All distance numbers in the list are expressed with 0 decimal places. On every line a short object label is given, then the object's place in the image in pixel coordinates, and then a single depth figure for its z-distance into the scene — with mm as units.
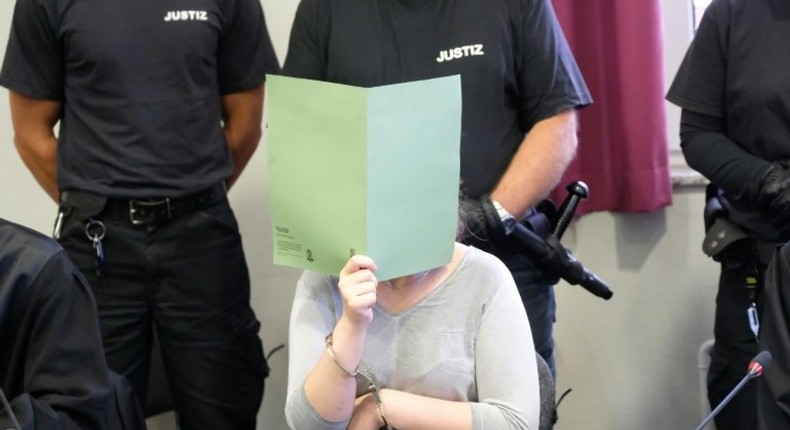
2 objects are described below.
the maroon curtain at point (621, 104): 4766
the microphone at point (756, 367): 3469
